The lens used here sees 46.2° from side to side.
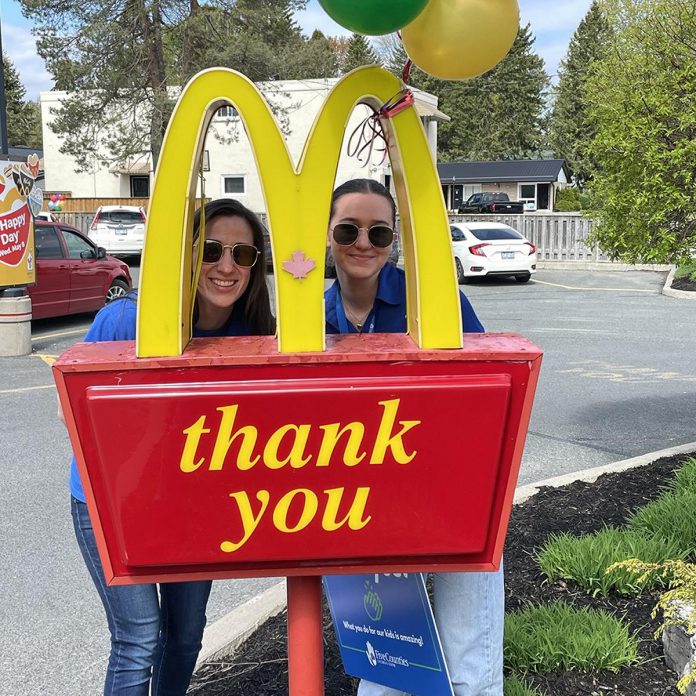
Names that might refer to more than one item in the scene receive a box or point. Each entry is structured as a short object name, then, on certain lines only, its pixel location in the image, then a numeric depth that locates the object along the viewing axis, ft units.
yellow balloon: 5.09
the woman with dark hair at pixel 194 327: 6.31
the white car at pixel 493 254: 54.34
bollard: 29.50
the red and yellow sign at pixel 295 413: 4.67
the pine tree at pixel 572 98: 184.75
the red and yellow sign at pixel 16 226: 29.81
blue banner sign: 6.31
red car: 35.32
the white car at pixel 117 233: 67.15
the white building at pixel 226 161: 87.35
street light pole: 30.41
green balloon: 4.64
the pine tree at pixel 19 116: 183.34
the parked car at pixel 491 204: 125.89
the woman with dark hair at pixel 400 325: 6.28
